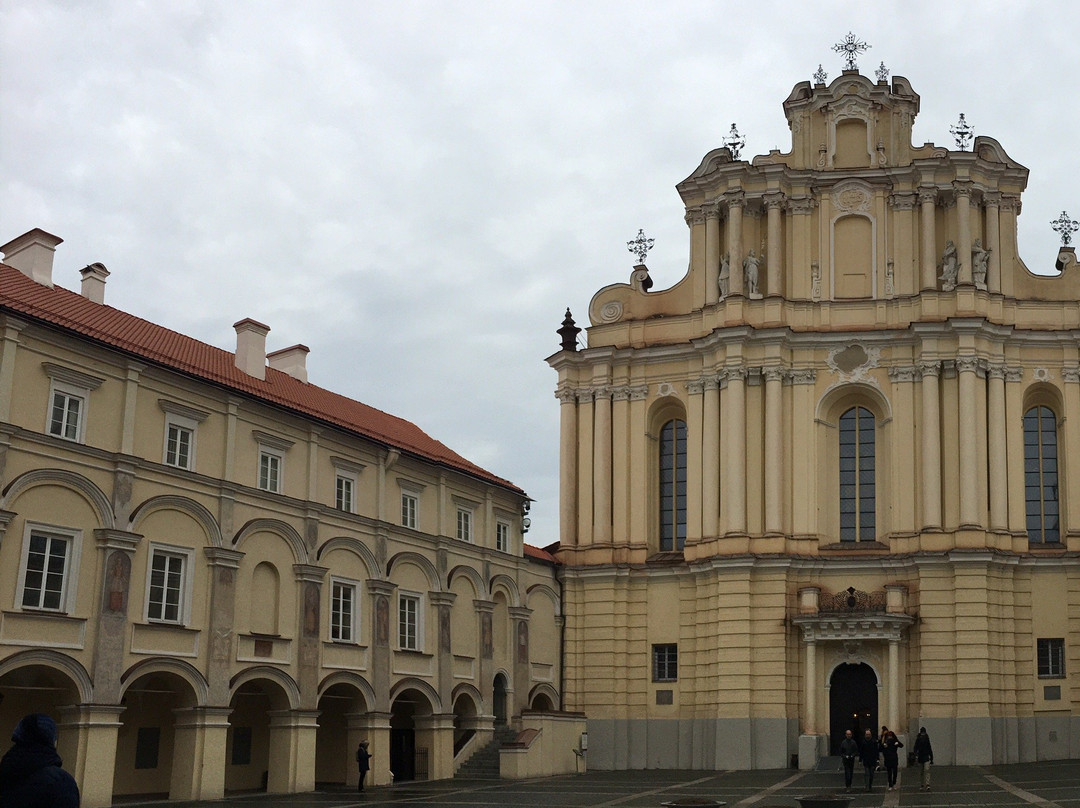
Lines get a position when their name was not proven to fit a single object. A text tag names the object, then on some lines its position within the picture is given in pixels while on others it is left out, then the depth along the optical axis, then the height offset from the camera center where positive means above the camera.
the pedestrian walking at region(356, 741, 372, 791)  34.75 -2.94
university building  28.84 +1.81
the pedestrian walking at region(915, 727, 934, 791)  33.62 -2.28
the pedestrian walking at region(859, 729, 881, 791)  34.25 -2.36
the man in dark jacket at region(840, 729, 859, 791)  34.72 -2.43
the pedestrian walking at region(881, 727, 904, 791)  33.78 -2.31
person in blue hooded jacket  7.91 -0.82
